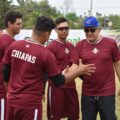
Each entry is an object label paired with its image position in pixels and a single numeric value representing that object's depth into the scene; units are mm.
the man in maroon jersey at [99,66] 4023
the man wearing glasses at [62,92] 4644
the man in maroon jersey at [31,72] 3304
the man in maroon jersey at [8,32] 4171
